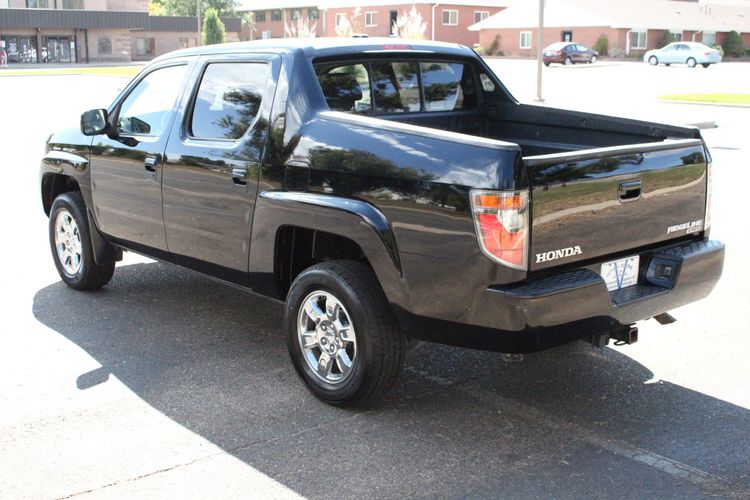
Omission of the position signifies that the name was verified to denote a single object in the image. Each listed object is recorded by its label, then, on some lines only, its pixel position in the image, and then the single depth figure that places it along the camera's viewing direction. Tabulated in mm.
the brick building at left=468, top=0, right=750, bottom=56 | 71625
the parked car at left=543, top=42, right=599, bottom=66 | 61375
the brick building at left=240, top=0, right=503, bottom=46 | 83000
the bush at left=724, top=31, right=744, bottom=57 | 74125
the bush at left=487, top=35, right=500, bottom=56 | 77062
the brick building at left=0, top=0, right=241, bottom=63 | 67562
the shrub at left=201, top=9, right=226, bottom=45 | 70250
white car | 58406
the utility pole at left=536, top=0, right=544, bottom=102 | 25969
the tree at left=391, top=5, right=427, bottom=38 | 68531
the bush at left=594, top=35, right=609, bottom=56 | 71062
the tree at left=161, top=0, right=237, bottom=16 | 97375
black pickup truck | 4242
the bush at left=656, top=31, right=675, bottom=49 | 72438
